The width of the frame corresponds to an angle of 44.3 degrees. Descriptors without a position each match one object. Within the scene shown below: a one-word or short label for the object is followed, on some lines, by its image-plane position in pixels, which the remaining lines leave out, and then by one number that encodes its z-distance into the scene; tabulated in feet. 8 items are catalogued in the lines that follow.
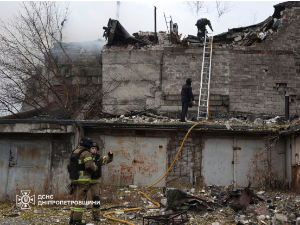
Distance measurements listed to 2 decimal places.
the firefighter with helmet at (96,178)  23.36
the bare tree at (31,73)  48.14
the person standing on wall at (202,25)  50.20
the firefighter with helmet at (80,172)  22.24
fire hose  23.75
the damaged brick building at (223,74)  46.11
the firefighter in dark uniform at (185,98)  37.91
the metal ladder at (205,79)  44.93
